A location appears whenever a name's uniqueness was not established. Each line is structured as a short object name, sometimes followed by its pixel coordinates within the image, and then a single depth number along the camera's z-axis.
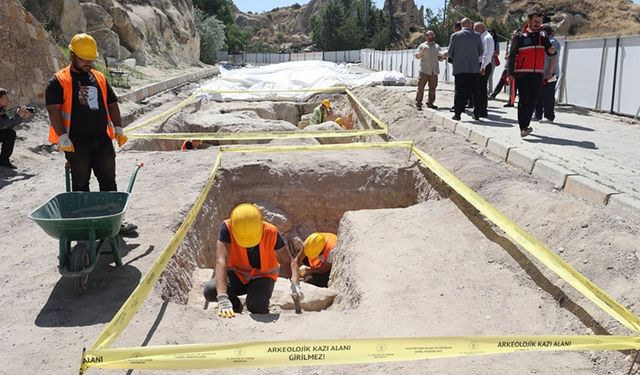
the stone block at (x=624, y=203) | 4.59
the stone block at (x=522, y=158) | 6.52
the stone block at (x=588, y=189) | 5.00
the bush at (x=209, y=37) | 49.66
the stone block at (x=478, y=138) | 8.07
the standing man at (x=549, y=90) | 8.92
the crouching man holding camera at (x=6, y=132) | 7.88
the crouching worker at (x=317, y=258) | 6.74
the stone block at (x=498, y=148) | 7.26
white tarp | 17.80
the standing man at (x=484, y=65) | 10.04
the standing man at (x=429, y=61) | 11.32
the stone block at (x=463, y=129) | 8.89
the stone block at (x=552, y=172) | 5.72
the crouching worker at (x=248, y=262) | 4.41
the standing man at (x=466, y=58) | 9.48
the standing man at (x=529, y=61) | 7.37
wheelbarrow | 3.78
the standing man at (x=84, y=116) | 4.56
